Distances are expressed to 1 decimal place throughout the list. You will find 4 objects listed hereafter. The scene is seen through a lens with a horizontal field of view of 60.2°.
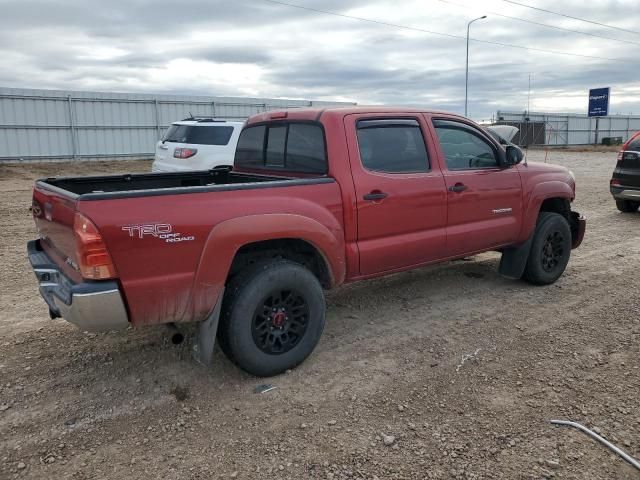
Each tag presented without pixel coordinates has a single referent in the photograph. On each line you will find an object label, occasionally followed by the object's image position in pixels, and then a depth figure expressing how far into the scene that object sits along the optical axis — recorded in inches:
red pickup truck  125.0
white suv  436.1
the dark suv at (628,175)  401.1
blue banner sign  1747.5
